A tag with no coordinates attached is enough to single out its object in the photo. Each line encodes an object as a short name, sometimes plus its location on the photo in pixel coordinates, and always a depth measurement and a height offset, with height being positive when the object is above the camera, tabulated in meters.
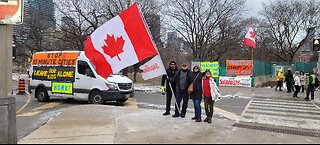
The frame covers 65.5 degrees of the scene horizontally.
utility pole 4.33 -0.28
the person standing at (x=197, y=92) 6.72 -0.53
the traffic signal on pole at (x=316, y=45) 13.51 +1.46
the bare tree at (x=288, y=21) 34.19 +7.14
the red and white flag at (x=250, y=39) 17.91 +2.39
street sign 4.31 +1.09
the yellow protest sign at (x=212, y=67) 18.65 +0.40
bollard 14.04 -0.85
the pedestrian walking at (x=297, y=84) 13.61 -0.66
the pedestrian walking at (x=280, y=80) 16.30 -0.53
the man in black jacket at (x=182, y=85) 6.95 -0.35
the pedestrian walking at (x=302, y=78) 14.09 -0.35
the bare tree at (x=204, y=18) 27.44 +5.99
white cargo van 10.06 -0.33
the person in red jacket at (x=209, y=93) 6.69 -0.56
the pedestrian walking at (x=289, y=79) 15.47 -0.48
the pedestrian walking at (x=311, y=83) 12.53 -0.56
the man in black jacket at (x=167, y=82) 7.23 -0.27
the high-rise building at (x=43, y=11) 28.19 +7.67
